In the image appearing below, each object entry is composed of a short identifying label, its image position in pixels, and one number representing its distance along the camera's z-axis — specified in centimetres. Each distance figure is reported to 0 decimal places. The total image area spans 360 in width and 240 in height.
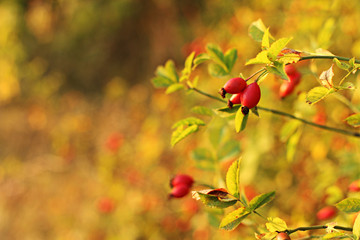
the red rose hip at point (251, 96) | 58
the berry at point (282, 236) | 57
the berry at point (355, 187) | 68
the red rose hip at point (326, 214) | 73
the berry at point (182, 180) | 70
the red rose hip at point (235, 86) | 58
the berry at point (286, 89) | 66
